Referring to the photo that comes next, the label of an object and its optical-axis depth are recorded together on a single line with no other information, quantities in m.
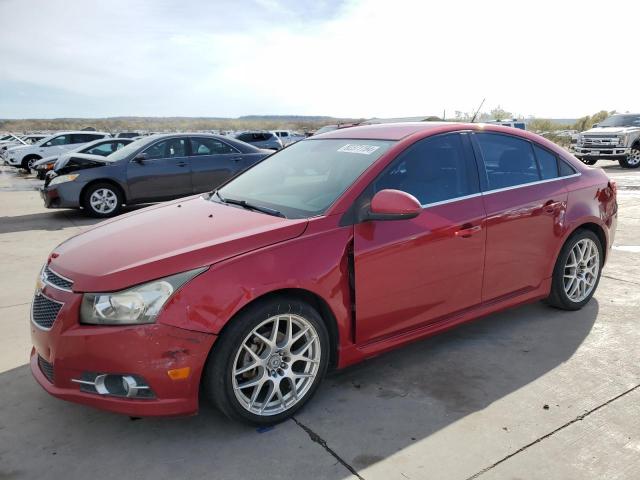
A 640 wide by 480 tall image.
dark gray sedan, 9.58
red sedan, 2.54
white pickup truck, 17.47
